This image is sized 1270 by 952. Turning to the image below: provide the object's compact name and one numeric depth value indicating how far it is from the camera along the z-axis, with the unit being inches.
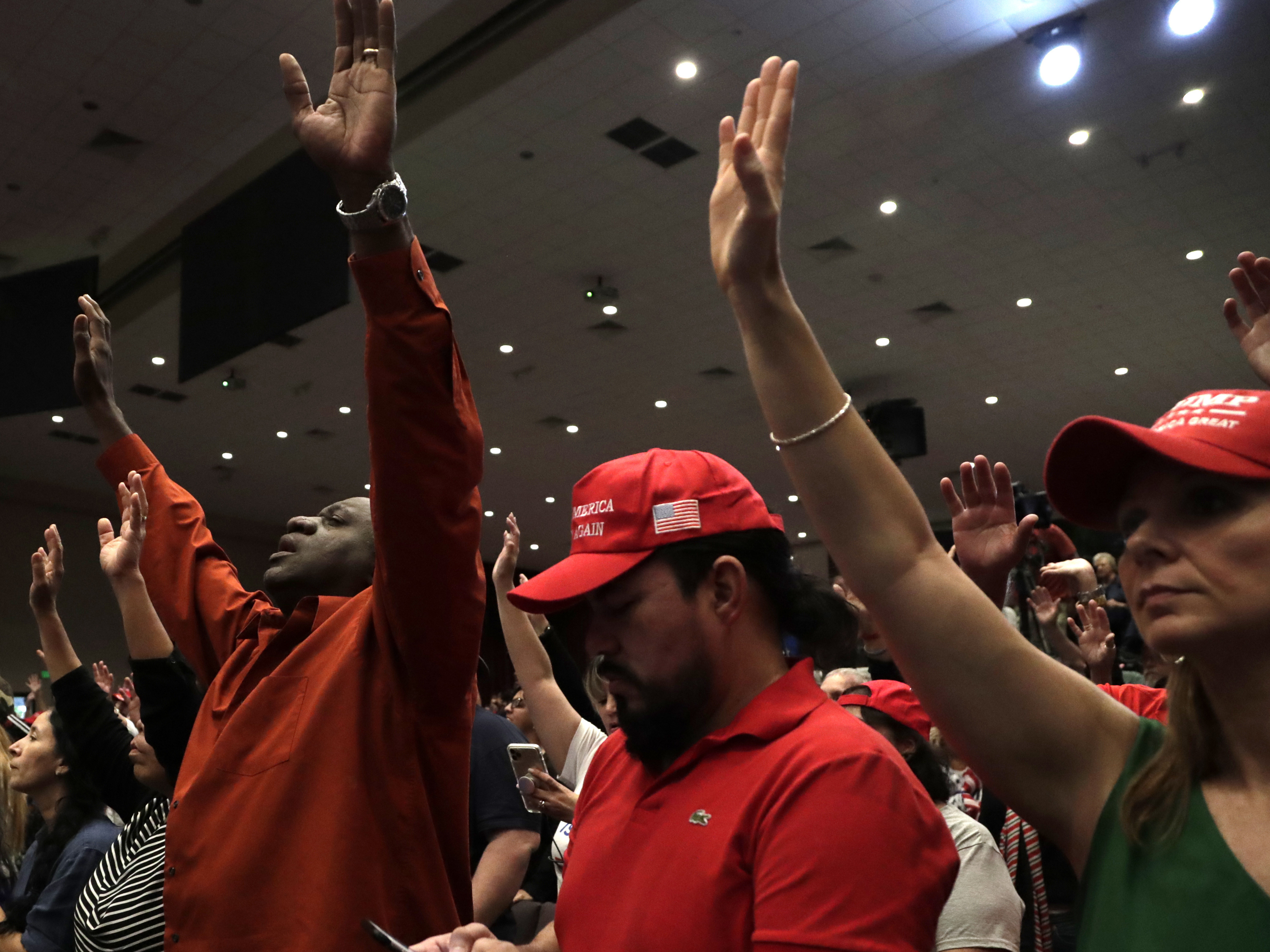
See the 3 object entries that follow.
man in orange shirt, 55.5
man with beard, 43.4
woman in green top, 38.3
